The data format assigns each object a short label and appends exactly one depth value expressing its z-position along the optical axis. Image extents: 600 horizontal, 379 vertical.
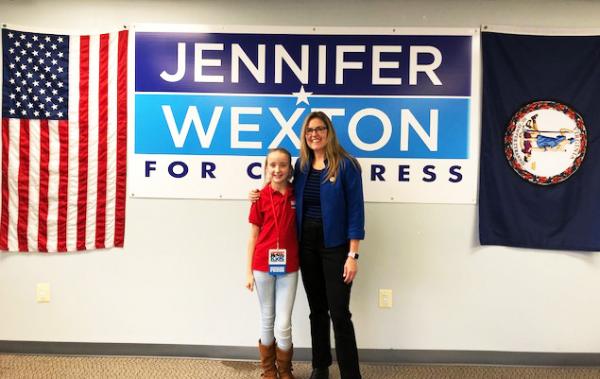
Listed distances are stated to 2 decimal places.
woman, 2.03
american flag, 2.61
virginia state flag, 2.51
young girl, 2.08
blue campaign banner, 2.55
